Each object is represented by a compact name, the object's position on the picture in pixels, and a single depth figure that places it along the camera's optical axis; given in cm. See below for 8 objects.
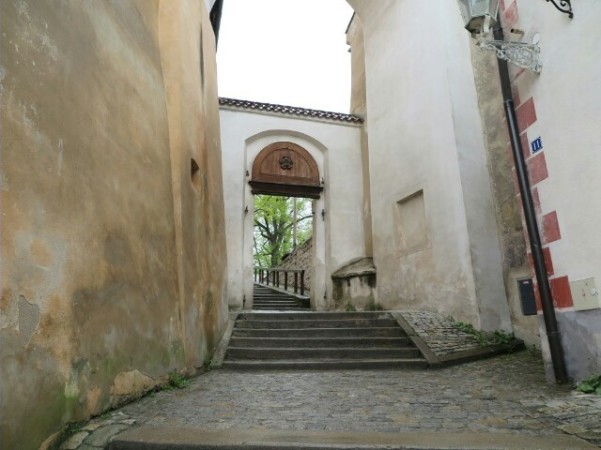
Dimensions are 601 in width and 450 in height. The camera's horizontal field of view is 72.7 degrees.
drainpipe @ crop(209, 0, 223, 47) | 866
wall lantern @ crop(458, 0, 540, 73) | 360
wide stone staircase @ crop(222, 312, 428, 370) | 512
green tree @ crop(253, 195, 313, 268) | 2144
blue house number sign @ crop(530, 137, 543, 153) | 395
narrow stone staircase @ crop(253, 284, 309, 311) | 1037
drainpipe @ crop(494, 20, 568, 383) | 364
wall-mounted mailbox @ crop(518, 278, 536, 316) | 413
